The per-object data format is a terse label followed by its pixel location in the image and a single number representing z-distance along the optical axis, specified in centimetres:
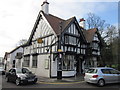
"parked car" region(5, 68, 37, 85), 1013
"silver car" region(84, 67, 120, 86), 976
